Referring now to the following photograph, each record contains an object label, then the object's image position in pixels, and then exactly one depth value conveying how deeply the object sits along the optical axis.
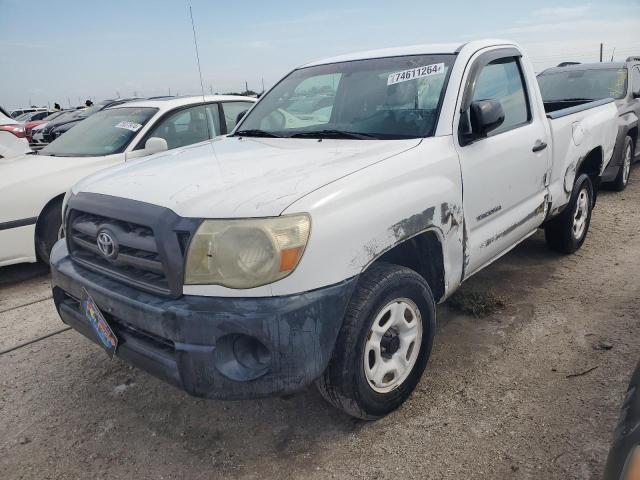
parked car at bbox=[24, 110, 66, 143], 16.21
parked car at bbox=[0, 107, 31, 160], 6.04
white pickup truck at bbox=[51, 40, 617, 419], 1.96
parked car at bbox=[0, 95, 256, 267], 4.27
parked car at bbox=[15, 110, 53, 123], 25.00
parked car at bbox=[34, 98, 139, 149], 12.13
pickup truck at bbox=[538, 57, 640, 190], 6.59
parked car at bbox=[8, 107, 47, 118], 28.98
